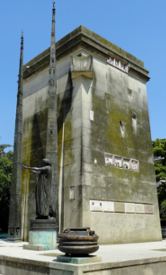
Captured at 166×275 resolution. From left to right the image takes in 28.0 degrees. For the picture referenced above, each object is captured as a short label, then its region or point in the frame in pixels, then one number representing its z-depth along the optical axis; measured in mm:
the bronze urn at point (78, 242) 5545
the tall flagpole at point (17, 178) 12781
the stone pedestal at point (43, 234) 8734
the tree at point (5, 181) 23016
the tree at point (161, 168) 19328
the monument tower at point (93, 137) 12094
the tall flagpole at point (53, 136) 12023
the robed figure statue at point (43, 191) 8914
